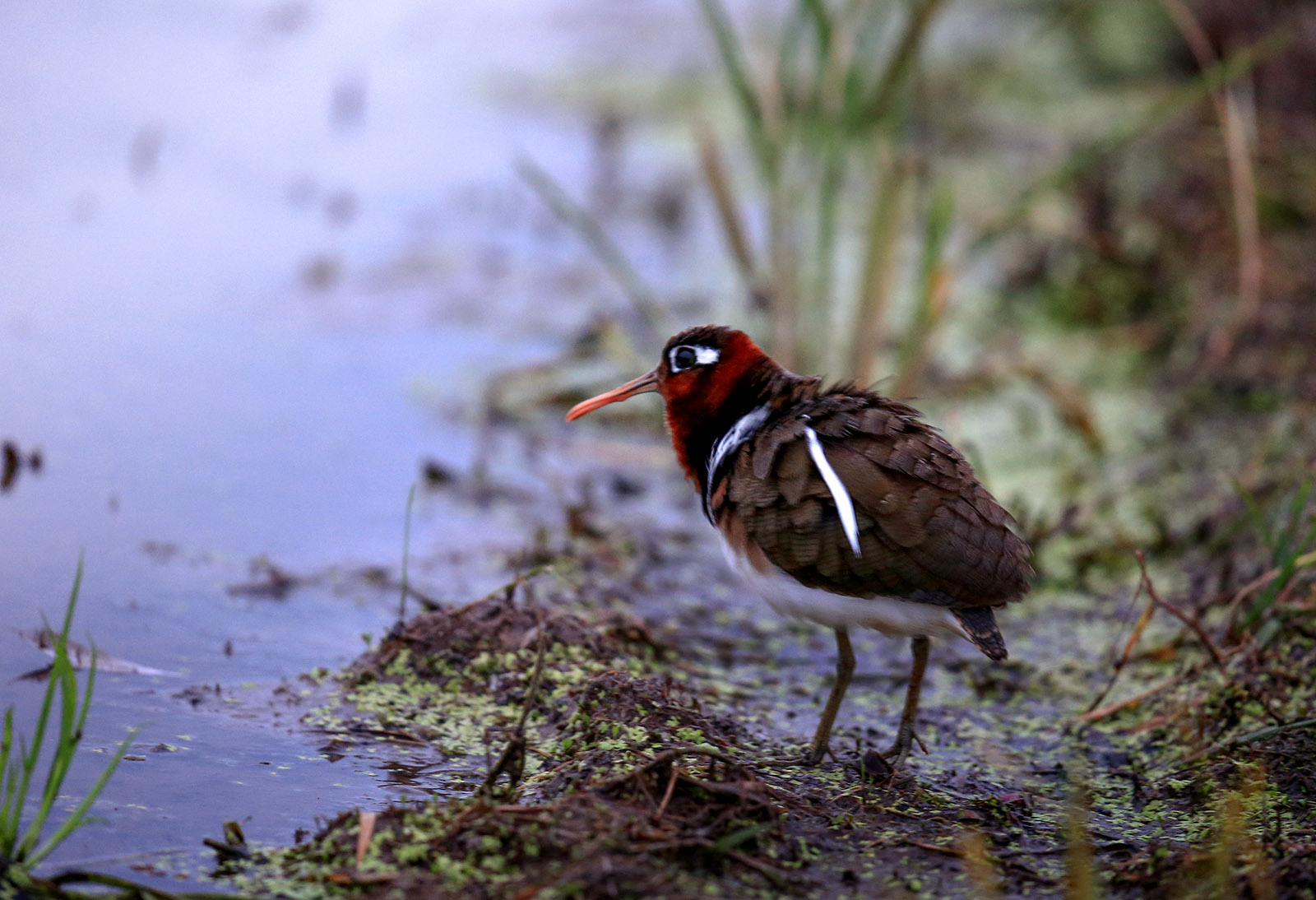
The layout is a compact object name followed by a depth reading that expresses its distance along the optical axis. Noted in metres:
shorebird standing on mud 6.53
